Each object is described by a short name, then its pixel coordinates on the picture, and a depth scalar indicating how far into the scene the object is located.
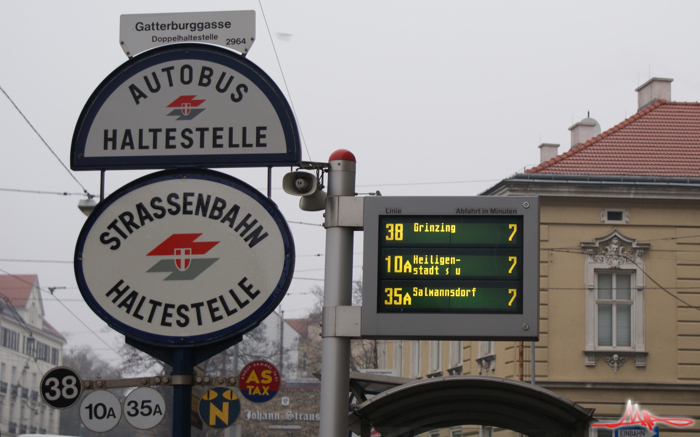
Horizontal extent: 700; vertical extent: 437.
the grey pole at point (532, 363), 26.59
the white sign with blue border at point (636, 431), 22.52
